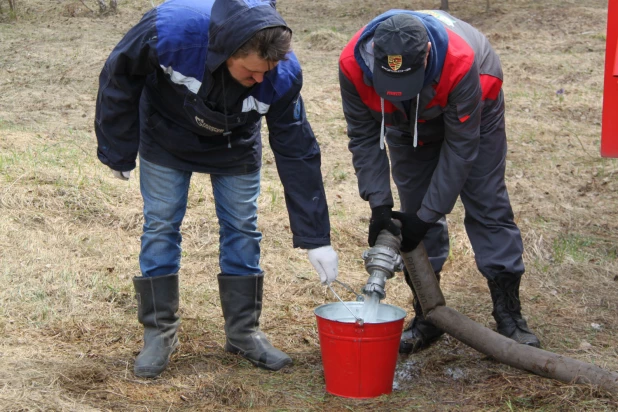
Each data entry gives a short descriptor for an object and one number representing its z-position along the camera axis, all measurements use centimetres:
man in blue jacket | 284
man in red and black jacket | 286
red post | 435
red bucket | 298
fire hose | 306
